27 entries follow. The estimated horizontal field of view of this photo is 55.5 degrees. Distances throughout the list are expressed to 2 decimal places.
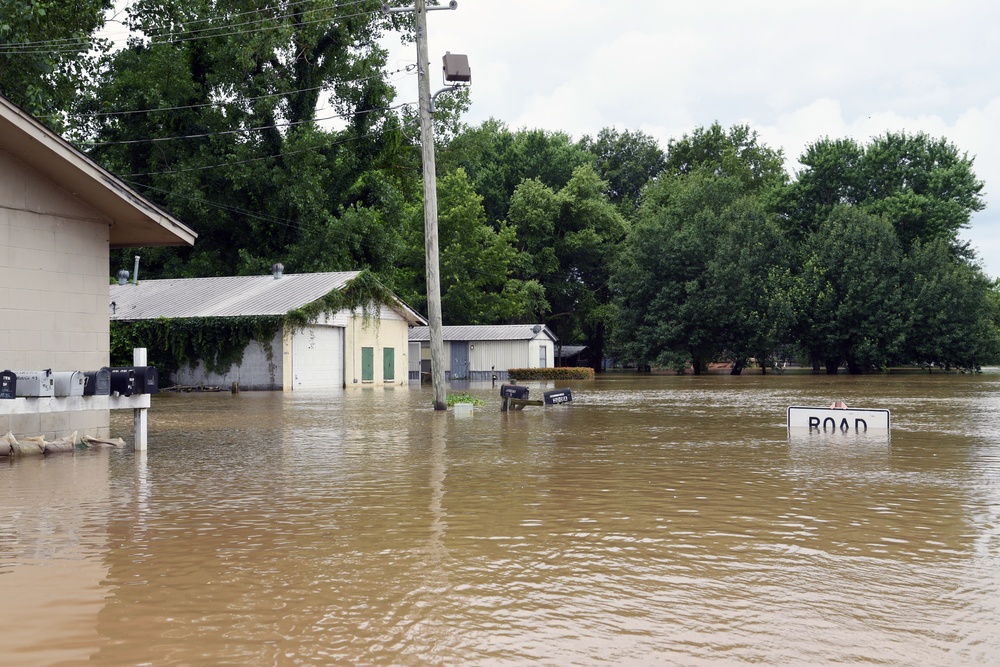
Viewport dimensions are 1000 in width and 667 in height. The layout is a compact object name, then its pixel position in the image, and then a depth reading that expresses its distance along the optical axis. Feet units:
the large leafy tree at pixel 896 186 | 234.99
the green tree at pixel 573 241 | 257.96
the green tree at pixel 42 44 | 87.56
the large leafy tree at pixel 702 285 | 227.20
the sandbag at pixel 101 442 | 48.11
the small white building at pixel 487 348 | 195.00
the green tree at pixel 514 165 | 280.92
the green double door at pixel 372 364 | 153.48
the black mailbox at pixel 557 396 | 82.74
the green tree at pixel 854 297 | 213.25
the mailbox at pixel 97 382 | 43.52
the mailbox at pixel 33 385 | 41.60
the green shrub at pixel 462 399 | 77.43
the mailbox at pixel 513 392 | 76.45
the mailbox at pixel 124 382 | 44.39
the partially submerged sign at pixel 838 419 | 55.83
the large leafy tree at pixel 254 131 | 174.29
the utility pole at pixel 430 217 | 79.10
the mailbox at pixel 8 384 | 40.60
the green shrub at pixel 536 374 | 176.96
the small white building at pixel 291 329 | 138.31
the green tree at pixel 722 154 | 320.70
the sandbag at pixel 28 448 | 44.06
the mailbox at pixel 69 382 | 42.57
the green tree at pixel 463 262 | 223.30
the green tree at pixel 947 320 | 213.05
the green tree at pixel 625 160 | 330.75
